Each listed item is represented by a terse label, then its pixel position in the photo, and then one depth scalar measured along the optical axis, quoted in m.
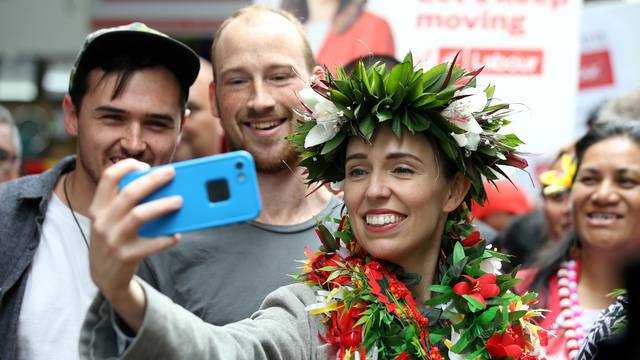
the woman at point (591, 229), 3.88
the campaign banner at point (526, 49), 5.29
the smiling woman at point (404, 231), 2.44
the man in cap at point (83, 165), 2.79
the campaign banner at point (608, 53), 6.56
